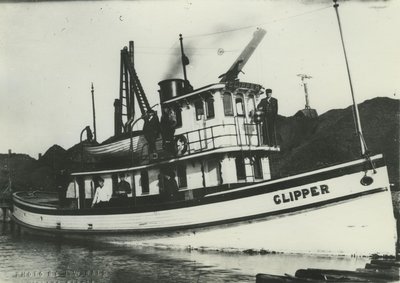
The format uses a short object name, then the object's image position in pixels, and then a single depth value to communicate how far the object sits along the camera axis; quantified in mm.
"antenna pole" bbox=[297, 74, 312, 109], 28341
